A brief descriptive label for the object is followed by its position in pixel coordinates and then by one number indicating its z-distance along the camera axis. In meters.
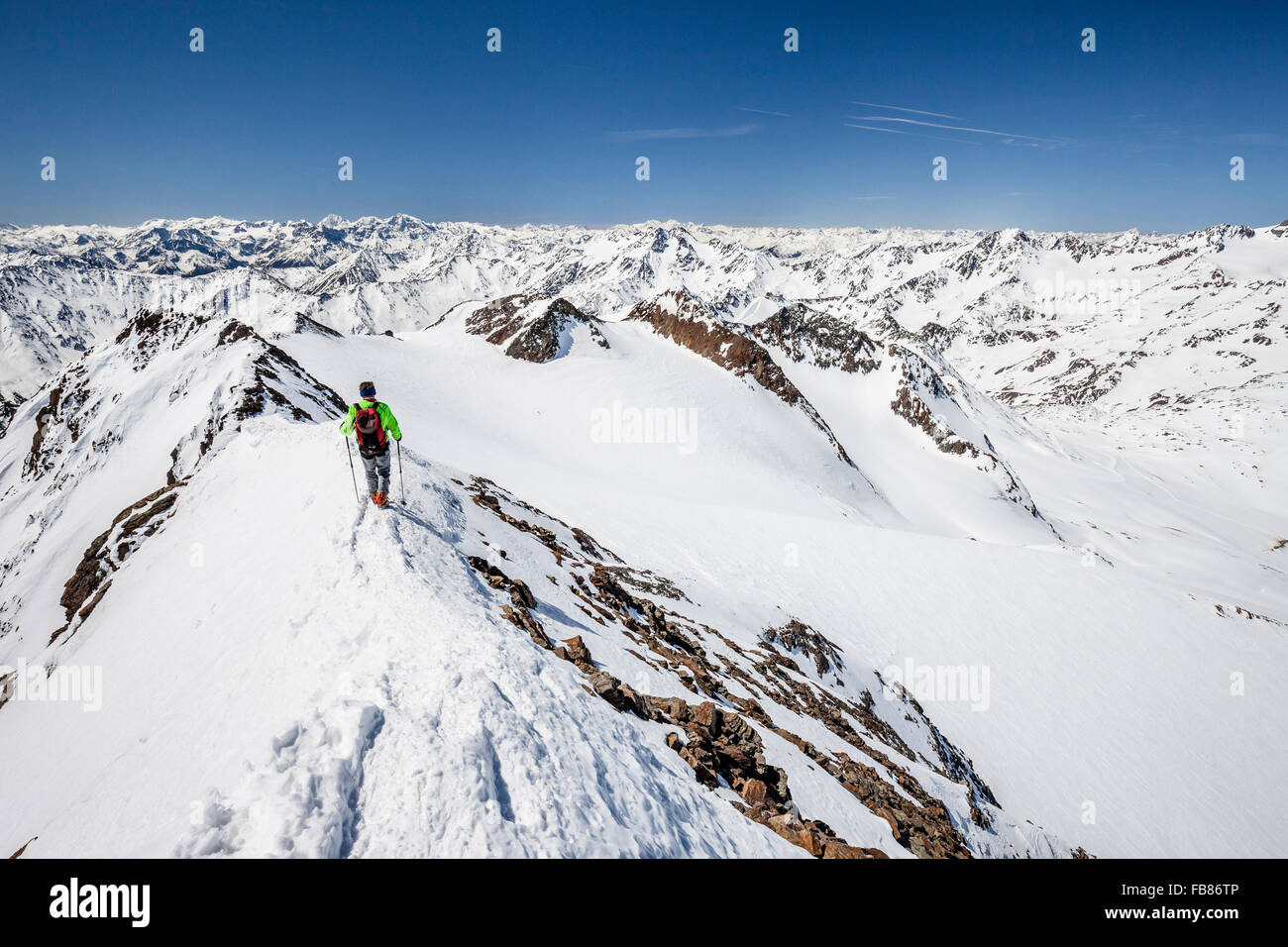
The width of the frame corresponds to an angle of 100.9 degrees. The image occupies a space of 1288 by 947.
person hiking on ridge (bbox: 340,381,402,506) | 12.93
